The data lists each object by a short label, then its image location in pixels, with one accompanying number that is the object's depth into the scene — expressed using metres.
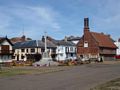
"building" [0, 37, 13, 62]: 33.67
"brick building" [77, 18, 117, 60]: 40.20
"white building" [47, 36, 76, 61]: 43.33
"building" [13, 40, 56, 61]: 38.39
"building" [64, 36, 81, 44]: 53.44
